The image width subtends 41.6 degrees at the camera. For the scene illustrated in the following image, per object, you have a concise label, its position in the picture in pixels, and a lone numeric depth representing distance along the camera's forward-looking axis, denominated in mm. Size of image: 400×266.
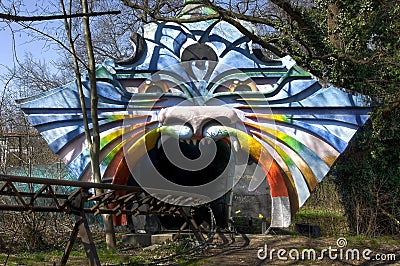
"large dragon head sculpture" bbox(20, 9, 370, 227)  9992
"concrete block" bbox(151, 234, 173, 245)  9966
